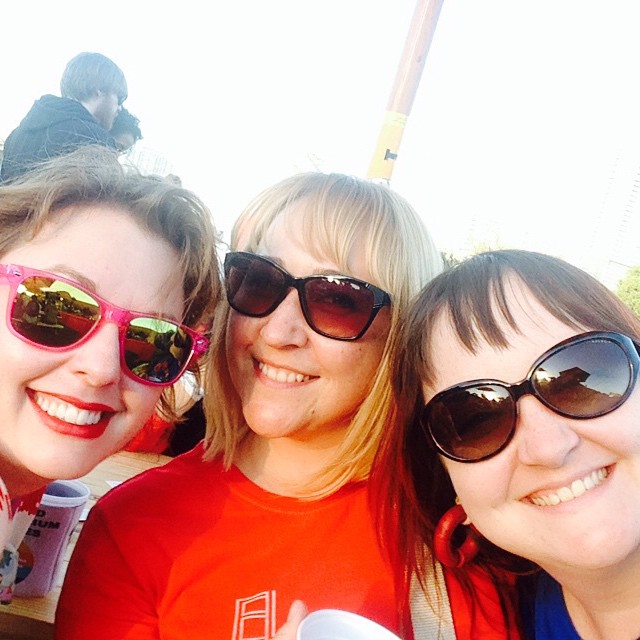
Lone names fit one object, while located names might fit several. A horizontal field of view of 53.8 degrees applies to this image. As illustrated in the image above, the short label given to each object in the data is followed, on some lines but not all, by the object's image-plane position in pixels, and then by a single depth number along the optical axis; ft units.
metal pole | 9.80
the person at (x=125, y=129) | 10.66
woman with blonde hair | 1.44
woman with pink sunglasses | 1.23
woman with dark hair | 1.22
